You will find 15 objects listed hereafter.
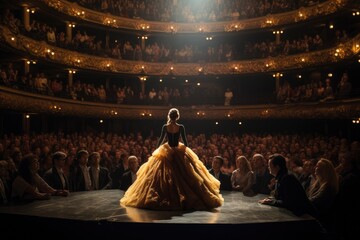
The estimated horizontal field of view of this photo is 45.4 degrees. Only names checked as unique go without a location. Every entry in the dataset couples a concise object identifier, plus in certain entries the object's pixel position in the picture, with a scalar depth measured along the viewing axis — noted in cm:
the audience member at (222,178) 1154
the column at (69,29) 2992
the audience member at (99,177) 1193
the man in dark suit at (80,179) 1159
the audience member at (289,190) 787
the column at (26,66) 2593
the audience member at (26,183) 913
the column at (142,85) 3378
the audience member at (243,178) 1098
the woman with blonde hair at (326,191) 841
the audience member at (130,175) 1157
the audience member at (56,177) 1055
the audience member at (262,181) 1158
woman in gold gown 865
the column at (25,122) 2627
